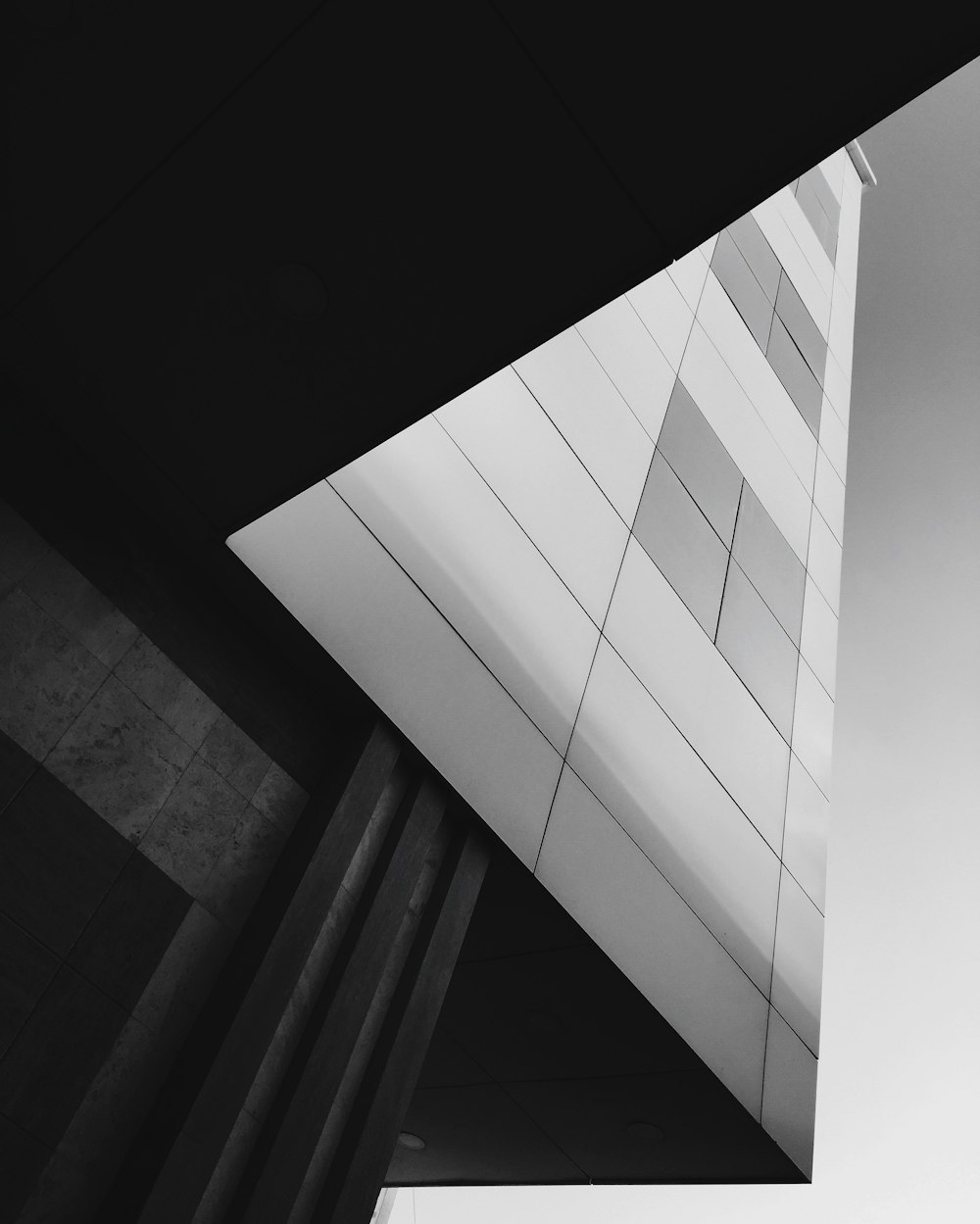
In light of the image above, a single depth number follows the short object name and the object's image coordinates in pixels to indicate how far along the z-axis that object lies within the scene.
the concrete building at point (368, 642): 4.97
